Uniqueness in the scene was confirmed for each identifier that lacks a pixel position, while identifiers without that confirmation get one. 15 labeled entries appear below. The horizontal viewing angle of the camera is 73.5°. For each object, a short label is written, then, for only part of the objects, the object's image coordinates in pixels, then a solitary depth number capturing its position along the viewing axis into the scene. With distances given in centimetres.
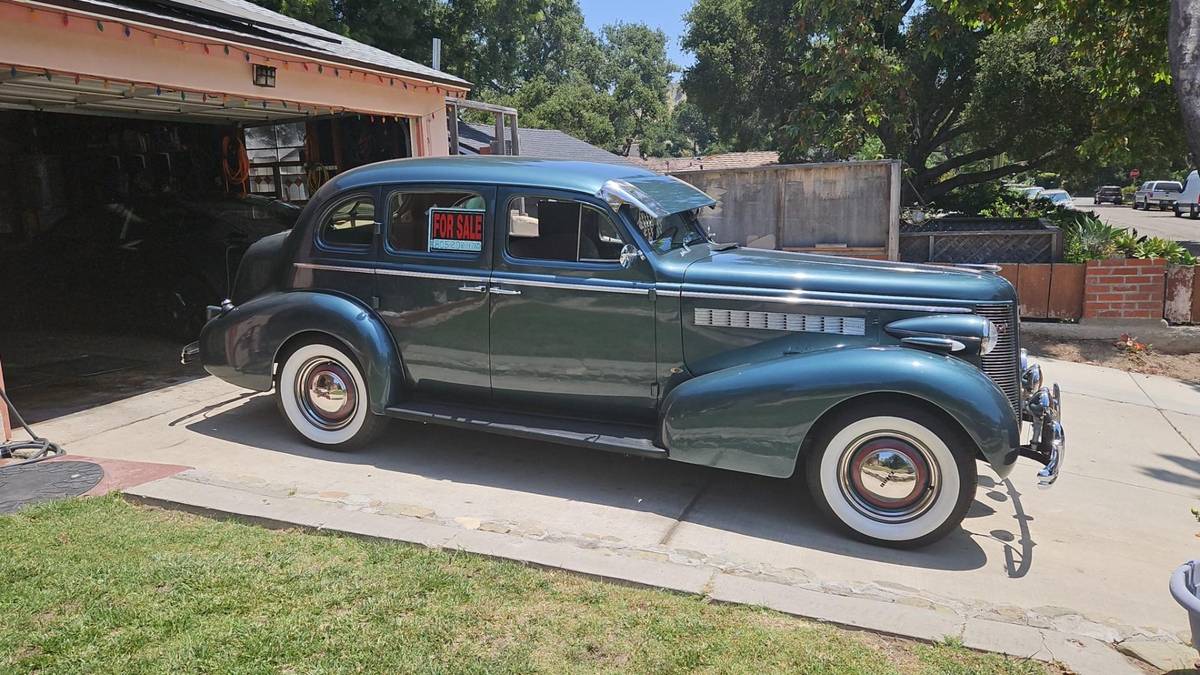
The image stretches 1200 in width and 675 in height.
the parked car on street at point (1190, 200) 3325
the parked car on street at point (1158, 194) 3788
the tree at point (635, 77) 4988
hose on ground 511
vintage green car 409
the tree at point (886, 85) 1201
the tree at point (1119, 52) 933
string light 546
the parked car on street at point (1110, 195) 4903
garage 616
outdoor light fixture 716
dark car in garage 870
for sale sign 509
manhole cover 446
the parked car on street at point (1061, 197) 4117
